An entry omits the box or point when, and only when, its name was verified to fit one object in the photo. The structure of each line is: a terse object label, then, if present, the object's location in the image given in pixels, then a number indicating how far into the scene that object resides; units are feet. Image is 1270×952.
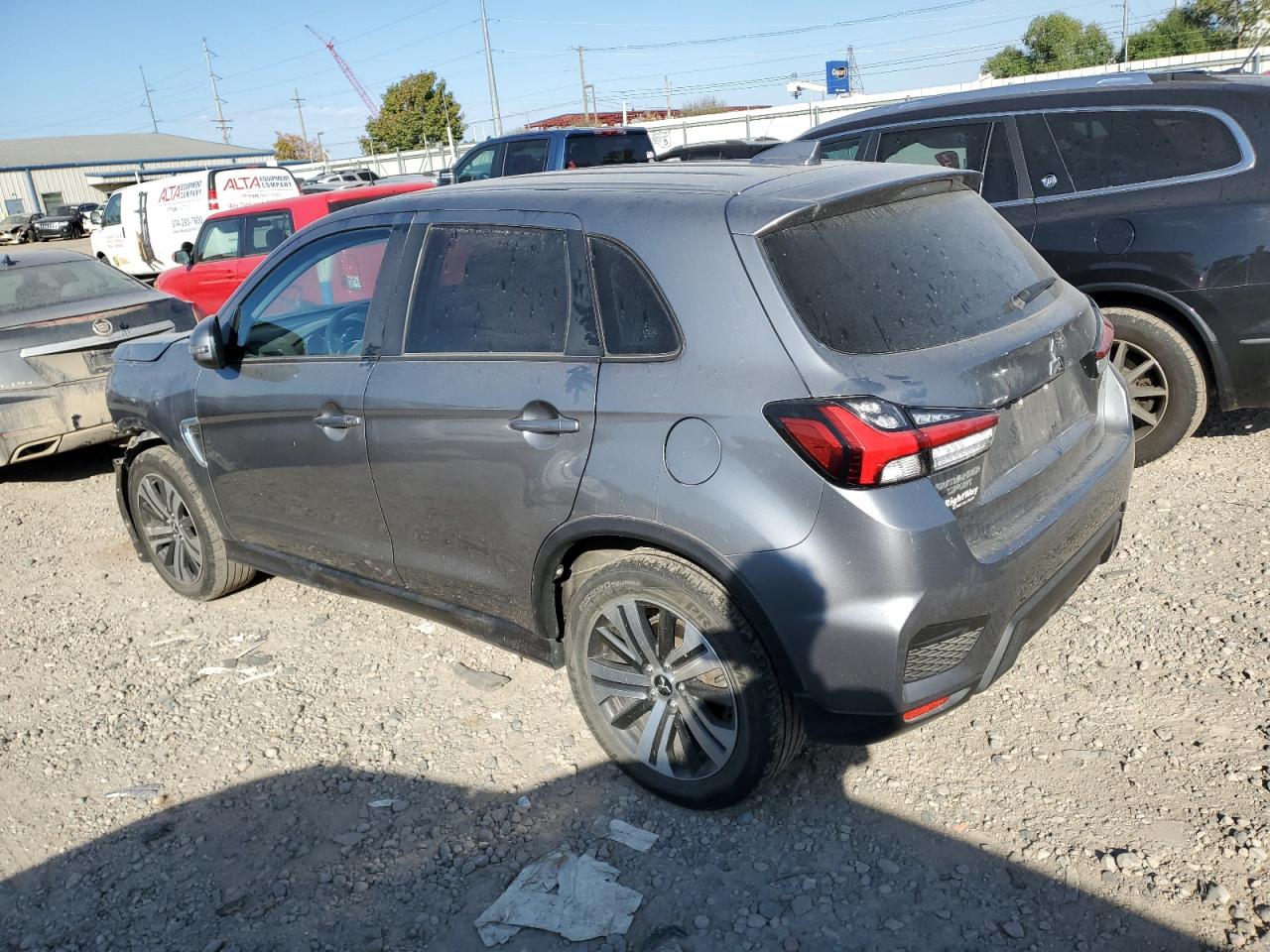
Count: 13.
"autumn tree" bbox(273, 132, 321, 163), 300.20
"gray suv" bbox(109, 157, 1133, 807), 8.22
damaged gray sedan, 20.35
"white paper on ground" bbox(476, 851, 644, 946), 8.54
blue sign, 139.95
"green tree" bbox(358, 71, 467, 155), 206.08
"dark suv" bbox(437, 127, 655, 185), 41.60
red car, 33.81
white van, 53.42
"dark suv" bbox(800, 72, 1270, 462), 15.25
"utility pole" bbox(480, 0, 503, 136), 131.54
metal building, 190.80
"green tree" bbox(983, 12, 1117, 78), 181.06
